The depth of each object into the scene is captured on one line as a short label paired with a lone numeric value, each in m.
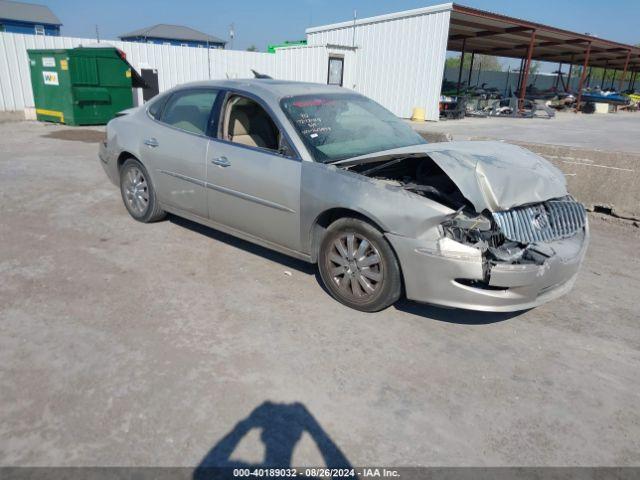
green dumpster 12.45
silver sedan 3.16
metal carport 19.30
